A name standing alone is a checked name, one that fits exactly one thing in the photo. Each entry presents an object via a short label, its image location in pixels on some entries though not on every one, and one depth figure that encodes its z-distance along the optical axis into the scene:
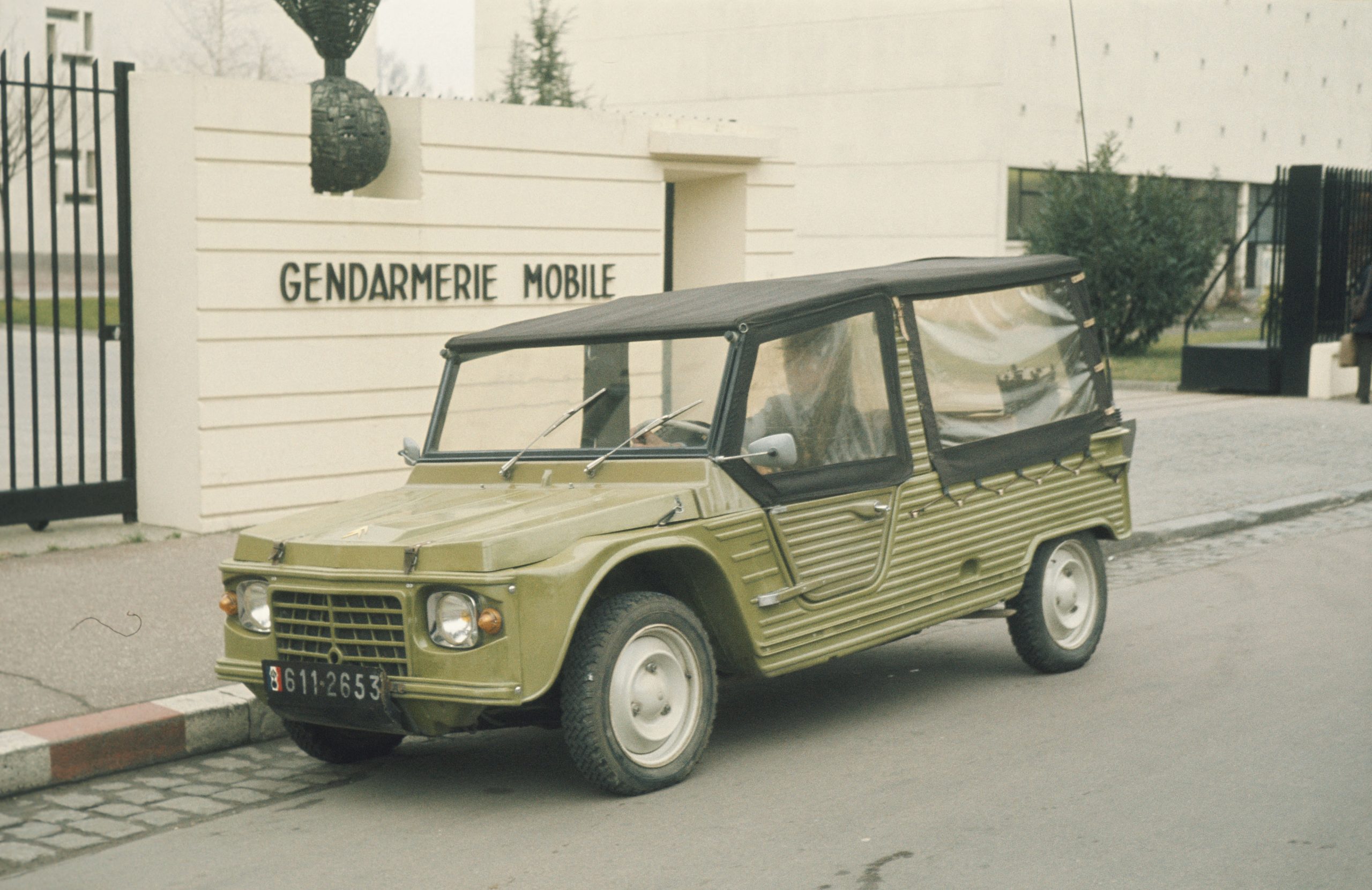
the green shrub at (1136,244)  25.62
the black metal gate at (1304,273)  20.06
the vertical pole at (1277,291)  20.31
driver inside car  5.91
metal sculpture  10.84
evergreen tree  18.22
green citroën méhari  5.12
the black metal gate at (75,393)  9.37
